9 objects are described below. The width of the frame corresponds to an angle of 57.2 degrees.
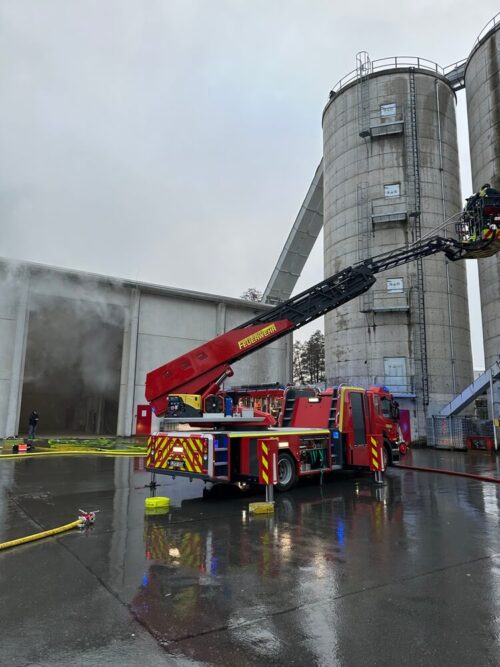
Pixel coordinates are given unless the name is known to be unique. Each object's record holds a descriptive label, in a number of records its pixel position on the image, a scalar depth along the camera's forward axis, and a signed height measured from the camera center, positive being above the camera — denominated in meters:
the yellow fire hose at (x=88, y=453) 16.24 -1.32
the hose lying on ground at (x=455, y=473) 11.63 -1.40
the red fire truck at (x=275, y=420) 8.85 +0.04
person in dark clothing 20.88 -0.38
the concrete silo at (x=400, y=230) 24.66 +10.61
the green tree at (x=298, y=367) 60.31 +6.77
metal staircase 20.23 +1.37
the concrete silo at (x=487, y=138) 22.98 +14.94
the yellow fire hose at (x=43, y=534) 5.61 -1.54
